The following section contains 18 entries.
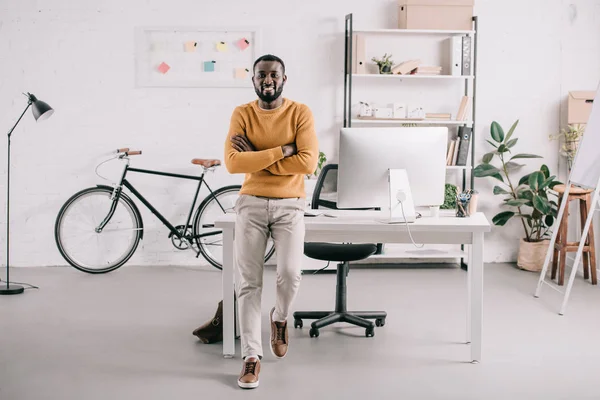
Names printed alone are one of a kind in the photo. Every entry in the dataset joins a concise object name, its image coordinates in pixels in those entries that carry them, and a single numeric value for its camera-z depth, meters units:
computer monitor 3.13
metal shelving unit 5.14
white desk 3.13
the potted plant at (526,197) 5.13
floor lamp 4.51
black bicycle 5.16
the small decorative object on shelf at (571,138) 5.27
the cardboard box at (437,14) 5.18
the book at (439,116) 5.23
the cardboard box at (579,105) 5.30
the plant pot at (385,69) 5.23
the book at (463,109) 5.20
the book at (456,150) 5.26
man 2.98
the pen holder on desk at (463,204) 3.35
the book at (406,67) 5.18
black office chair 3.51
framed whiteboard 5.28
